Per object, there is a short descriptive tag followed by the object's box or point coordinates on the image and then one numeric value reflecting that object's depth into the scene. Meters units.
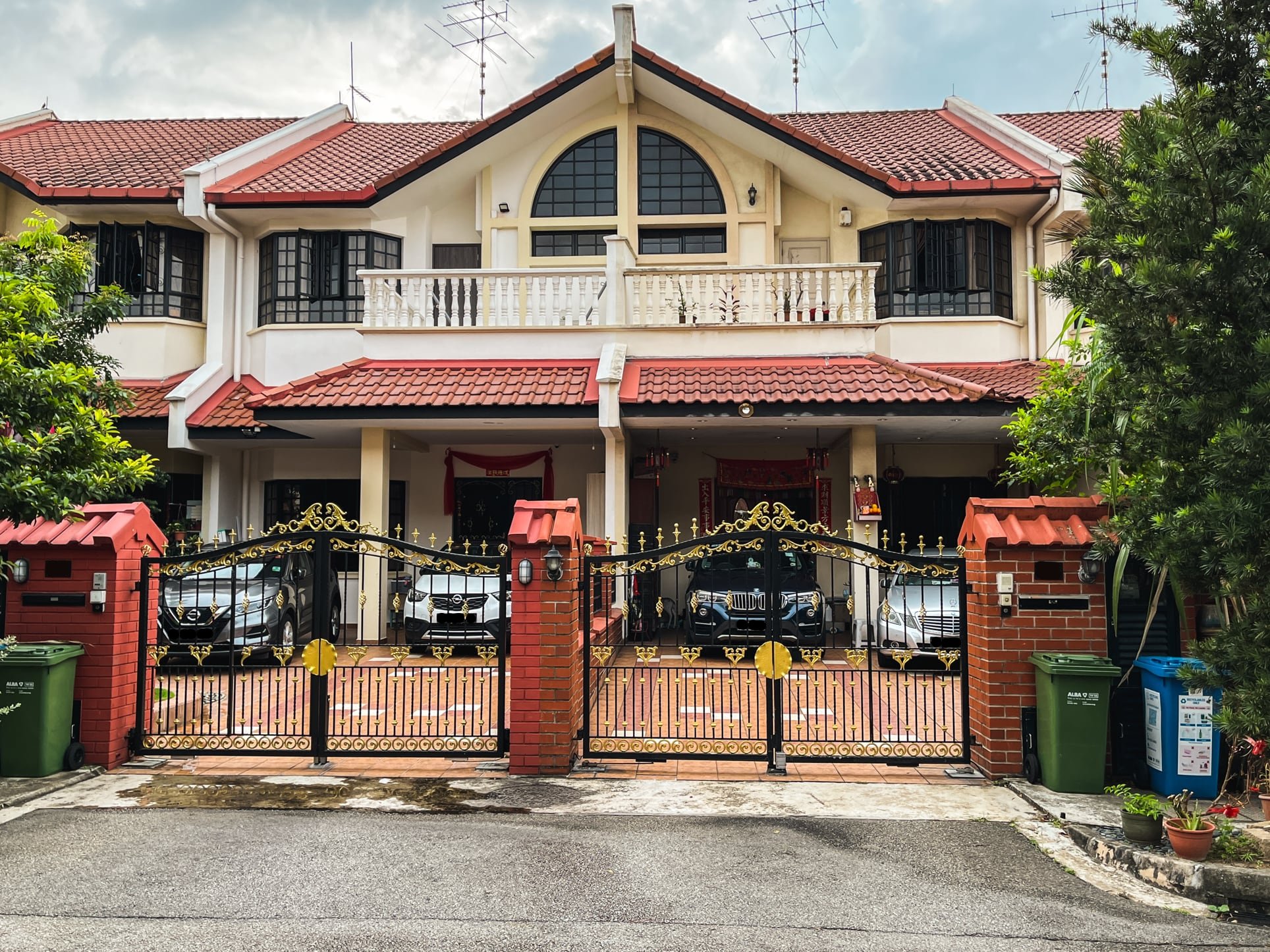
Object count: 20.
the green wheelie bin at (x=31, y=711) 6.87
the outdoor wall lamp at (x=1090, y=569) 6.91
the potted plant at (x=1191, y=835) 5.06
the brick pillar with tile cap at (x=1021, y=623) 6.96
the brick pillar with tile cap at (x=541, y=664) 7.16
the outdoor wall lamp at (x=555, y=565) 7.14
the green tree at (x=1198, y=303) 4.50
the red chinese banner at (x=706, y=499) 16.64
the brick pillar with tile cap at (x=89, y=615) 7.32
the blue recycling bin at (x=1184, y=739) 6.37
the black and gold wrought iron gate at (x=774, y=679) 7.37
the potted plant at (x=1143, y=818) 5.37
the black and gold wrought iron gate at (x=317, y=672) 7.47
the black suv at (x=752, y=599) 11.74
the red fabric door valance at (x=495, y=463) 16.59
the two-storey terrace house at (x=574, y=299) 14.12
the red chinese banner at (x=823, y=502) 15.98
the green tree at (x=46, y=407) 6.35
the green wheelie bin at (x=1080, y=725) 6.55
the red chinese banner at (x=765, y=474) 16.28
